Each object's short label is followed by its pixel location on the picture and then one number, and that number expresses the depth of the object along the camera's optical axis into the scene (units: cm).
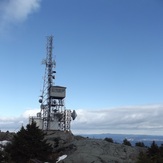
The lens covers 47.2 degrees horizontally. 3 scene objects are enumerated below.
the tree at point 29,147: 1554
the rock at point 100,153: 1734
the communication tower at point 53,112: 3232
